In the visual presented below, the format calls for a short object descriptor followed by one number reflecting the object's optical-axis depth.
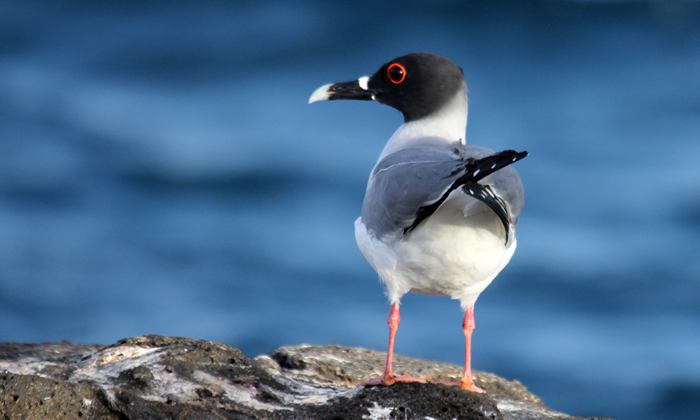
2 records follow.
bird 8.23
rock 7.37
